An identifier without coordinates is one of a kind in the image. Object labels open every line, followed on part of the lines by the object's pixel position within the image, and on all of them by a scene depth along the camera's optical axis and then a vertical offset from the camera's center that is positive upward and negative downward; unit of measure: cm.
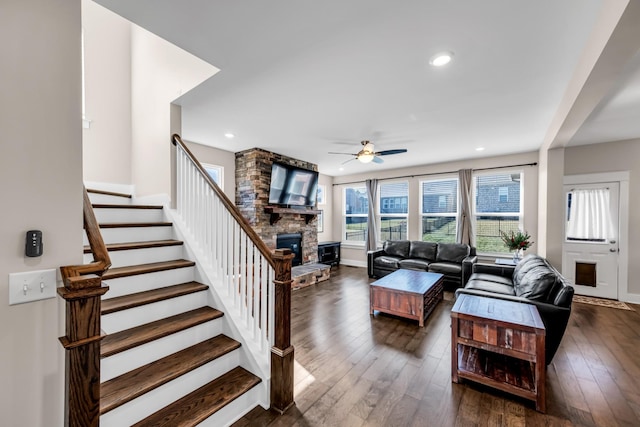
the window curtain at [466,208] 564 +11
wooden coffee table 340 -114
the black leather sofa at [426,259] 498 -100
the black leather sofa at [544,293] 231 -83
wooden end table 194 -106
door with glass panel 443 -45
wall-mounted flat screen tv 529 +60
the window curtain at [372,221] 696 -21
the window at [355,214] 750 -3
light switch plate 109 -32
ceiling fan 407 +95
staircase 157 -96
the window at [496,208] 535 +11
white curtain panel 448 -3
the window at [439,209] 605 +10
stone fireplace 496 +48
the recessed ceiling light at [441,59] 212 +130
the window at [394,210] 674 +8
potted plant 450 -54
